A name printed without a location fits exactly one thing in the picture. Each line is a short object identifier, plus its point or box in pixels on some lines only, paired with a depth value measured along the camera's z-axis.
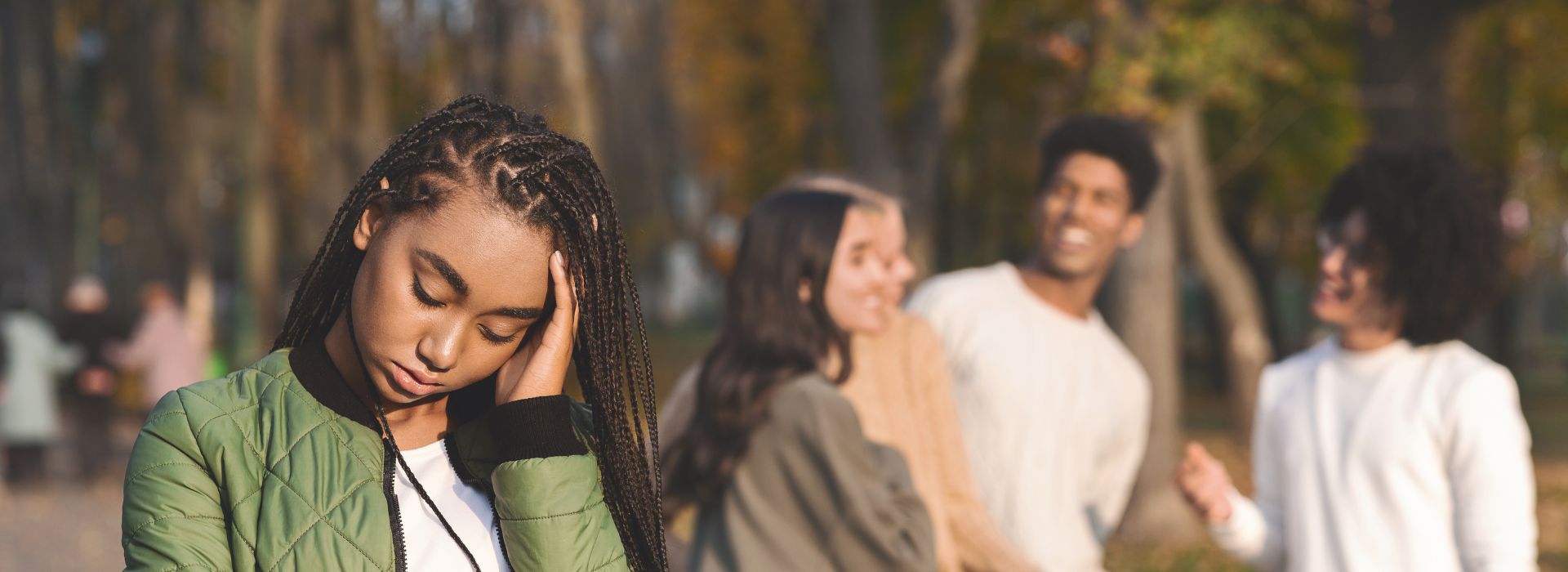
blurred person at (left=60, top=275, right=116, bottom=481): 16.33
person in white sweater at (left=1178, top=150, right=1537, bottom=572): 3.80
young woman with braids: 2.11
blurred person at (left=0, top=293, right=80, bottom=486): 16.20
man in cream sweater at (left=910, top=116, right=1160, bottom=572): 4.50
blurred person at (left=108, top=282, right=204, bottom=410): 16.89
